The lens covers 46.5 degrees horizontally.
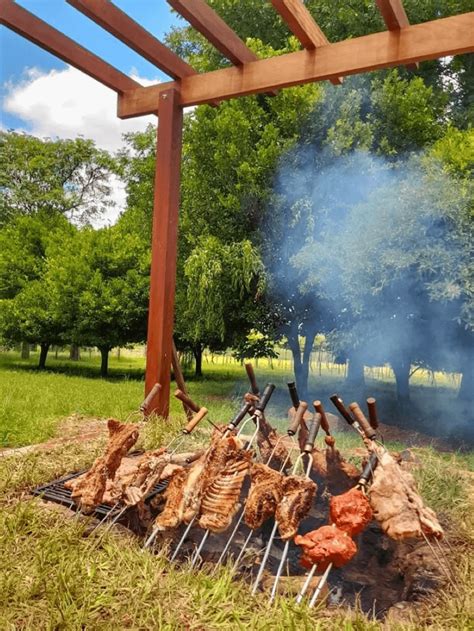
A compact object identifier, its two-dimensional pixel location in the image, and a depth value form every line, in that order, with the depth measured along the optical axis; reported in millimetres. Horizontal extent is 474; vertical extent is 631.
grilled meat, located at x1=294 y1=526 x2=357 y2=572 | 1635
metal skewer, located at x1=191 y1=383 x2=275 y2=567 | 2027
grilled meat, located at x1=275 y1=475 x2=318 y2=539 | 1737
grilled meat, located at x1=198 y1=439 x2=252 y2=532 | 1771
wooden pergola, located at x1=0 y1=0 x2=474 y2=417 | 3016
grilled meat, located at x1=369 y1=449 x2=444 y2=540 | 1726
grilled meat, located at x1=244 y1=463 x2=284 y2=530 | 1792
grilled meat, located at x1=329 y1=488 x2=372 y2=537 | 1749
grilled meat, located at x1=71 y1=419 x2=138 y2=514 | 1958
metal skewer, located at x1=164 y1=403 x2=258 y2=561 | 1992
